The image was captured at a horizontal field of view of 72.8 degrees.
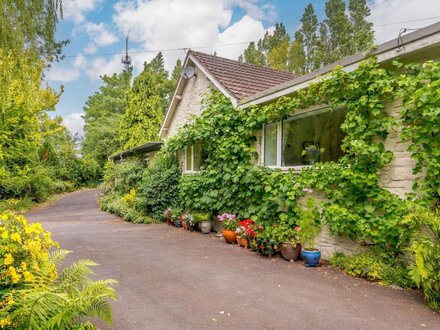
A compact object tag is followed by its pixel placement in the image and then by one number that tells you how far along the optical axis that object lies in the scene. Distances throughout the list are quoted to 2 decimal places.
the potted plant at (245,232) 6.37
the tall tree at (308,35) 26.62
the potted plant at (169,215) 9.78
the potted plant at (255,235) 6.13
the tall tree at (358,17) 22.20
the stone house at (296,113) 4.52
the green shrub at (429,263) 3.50
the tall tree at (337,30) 23.22
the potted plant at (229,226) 7.08
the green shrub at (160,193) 10.42
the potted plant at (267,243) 5.81
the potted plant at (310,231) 5.21
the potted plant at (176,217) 9.53
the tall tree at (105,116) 29.19
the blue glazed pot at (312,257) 5.19
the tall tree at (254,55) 29.52
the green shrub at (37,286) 2.25
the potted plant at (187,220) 8.77
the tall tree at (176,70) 35.84
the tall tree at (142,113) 23.25
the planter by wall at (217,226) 8.58
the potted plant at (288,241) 5.55
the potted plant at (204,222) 8.48
